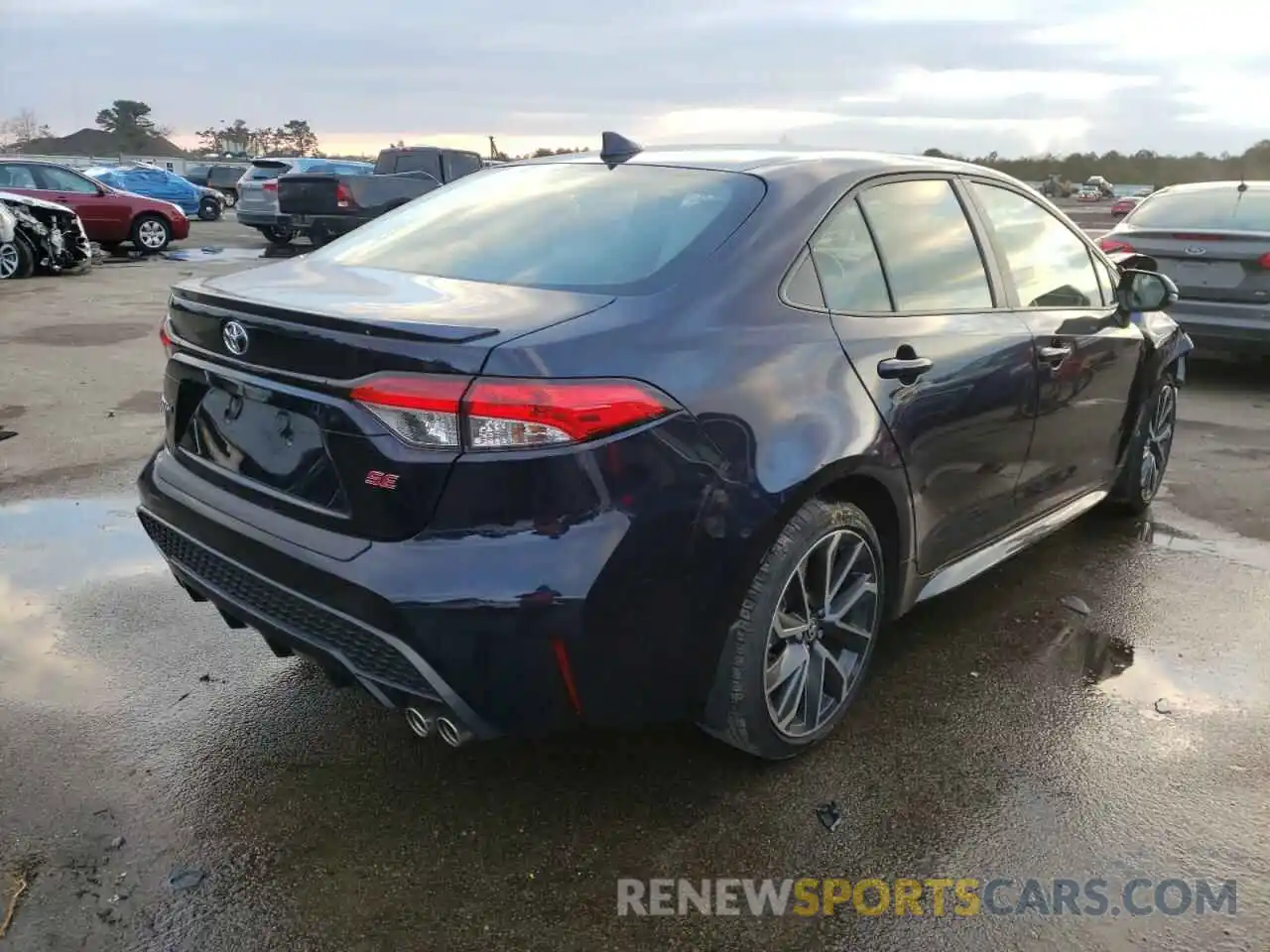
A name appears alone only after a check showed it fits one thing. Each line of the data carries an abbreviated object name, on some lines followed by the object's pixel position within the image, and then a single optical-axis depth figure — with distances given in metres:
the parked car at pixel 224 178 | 36.91
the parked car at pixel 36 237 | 13.46
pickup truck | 16.45
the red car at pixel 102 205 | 16.53
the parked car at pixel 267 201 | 19.33
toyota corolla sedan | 2.27
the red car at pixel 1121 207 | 39.63
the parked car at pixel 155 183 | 25.56
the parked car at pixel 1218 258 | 7.65
